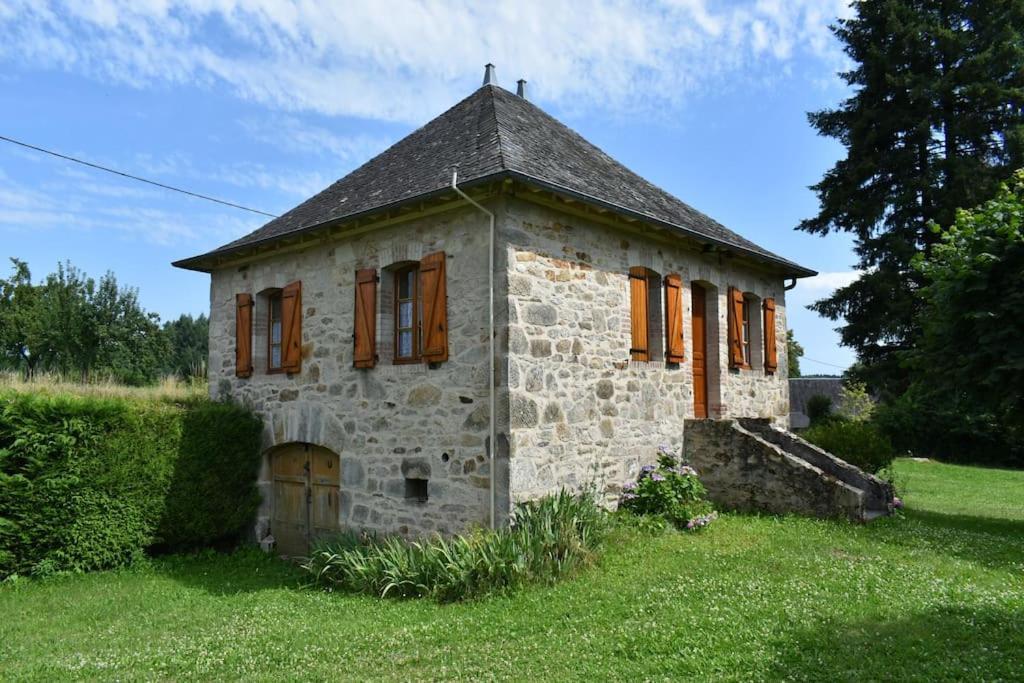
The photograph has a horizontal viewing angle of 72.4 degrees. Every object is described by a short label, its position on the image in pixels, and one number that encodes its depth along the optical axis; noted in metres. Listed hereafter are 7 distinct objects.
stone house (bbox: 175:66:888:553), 8.20
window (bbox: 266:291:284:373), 11.24
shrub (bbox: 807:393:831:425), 24.61
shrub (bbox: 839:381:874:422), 23.41
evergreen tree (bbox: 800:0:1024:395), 18.11
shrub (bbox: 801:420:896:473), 12.59
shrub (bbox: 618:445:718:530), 9.17
